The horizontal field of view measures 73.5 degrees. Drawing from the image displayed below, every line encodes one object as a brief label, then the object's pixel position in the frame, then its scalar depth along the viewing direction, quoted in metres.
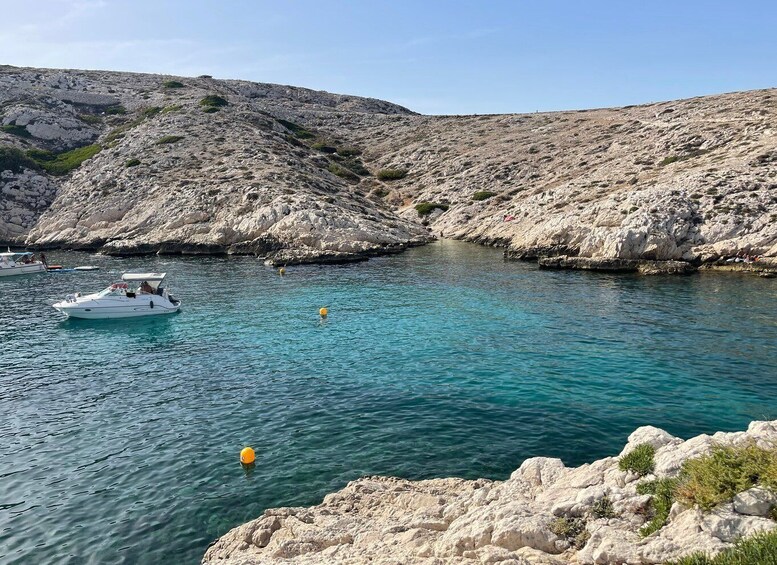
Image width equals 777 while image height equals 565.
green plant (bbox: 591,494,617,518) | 11.00
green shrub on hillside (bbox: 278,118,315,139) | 157.38
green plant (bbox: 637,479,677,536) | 9.94
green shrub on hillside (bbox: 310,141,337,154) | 148.61
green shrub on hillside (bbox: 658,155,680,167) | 93.62
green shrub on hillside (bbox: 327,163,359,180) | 132.38
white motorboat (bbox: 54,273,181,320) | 45.69
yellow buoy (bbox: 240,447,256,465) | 19.17
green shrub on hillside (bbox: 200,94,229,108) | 141.38
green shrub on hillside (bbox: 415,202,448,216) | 116.06
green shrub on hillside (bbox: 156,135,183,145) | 119.59
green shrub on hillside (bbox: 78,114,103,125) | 145.38
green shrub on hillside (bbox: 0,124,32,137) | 130.62
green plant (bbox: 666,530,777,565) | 7.76
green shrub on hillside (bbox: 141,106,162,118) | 137.88
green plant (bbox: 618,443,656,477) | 11.99
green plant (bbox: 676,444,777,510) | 9.44
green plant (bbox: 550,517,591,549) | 10.51
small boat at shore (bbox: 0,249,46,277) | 71.88
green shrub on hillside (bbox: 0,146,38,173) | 113.00
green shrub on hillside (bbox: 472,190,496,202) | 112.88
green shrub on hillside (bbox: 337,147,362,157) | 151.80
